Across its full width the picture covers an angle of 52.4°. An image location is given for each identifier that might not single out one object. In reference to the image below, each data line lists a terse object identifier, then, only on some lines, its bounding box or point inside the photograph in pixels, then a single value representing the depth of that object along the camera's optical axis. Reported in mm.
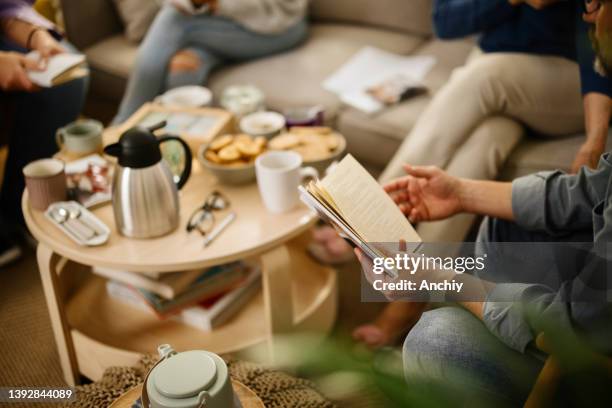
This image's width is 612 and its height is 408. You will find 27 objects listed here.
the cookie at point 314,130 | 1633
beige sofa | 2008
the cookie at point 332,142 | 1566
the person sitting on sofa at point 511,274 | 818
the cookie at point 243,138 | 1572
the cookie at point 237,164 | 1499
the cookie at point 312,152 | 1531
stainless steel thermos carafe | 1235
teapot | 807
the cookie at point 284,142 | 1564
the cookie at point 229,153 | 1496
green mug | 1563
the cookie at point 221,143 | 1546
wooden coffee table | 1298
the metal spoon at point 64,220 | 1315
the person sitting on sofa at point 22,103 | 1739
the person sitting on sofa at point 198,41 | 2207
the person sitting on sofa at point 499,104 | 1594
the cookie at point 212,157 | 1510
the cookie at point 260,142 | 1549
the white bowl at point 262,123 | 1645
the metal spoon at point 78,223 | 1322
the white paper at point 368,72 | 2074
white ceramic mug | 1372
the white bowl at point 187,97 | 1841
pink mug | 1358
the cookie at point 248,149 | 1514
